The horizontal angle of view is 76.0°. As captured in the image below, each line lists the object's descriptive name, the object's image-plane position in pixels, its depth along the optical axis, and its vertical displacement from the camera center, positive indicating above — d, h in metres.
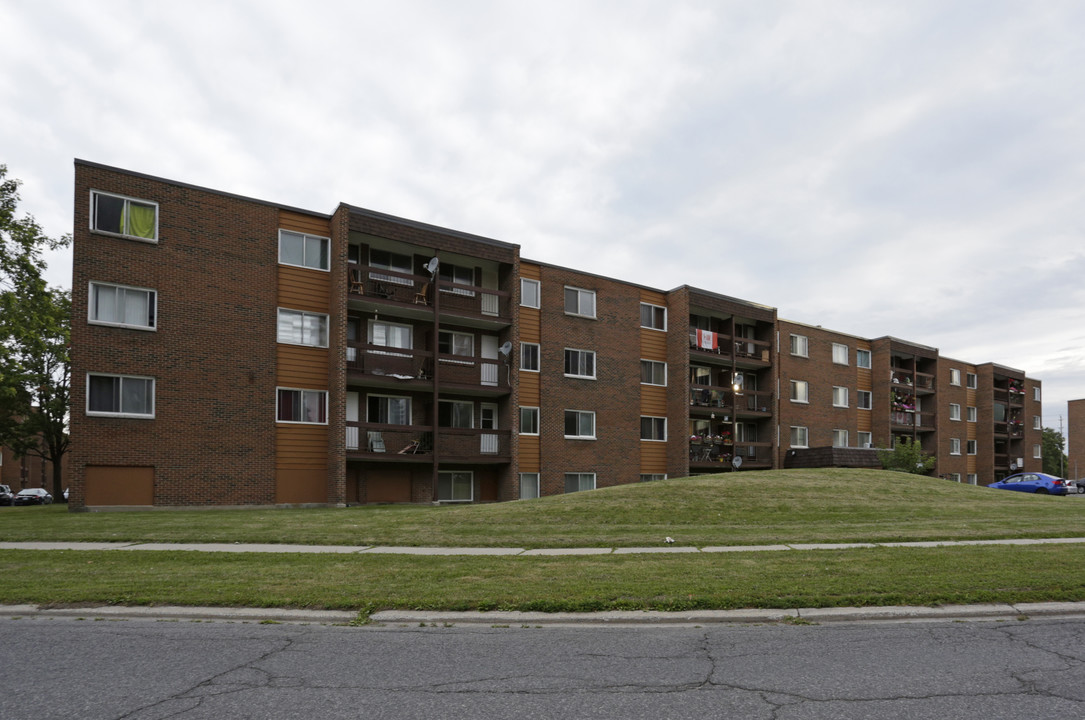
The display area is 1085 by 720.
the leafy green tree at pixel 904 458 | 41.12 -2.79
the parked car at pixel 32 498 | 45.63 -5.86
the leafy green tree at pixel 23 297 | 22.38 +3.78
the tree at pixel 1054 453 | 96.63 -6.00
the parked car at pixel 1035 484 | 39.19 -4.20
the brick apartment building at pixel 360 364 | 22.14 +1.80
